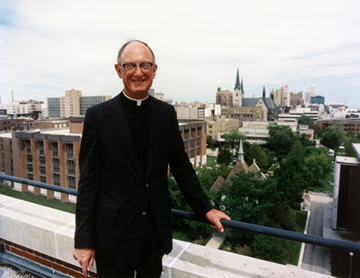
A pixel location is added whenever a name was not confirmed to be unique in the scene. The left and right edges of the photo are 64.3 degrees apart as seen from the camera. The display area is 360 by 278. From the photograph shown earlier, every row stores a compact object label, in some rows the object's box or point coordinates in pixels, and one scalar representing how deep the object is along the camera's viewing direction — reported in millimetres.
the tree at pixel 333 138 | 52562
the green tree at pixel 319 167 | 32281
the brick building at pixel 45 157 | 22766
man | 1599
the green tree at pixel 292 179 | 23203
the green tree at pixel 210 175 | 21859
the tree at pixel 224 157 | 38531
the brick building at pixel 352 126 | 61531
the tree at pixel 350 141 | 37381
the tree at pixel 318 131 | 66312
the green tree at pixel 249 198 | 16438
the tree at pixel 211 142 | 52772
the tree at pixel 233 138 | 50406
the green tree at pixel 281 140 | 47688
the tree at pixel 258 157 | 36378
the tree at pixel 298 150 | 38438
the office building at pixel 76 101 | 62750
